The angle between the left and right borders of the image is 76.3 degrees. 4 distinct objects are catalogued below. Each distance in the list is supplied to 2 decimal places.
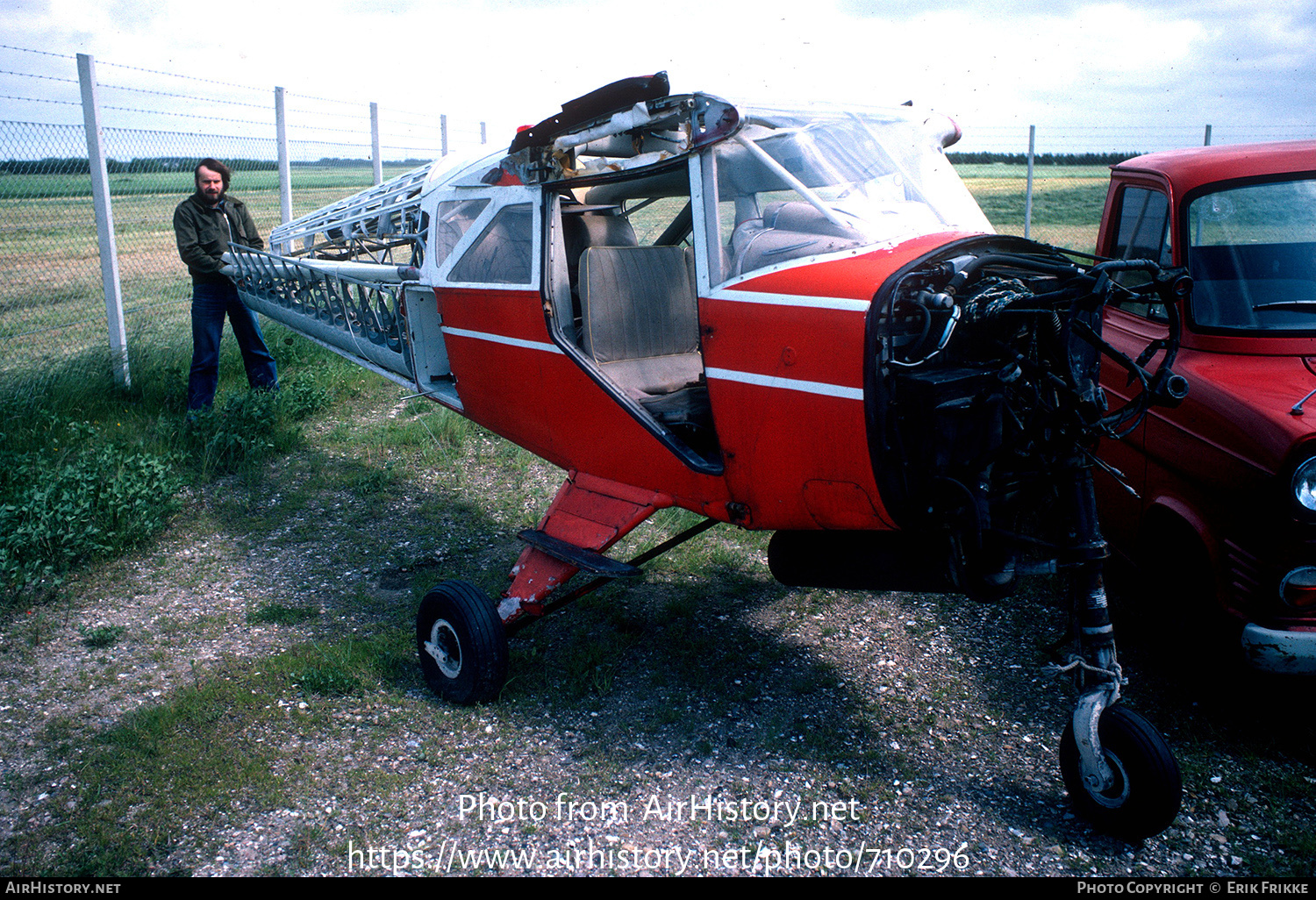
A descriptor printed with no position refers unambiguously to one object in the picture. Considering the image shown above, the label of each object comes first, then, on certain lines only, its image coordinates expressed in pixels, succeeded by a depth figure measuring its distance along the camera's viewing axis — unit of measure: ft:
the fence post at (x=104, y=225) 22.65
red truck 9.57
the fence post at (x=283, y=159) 29.58
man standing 22.09
